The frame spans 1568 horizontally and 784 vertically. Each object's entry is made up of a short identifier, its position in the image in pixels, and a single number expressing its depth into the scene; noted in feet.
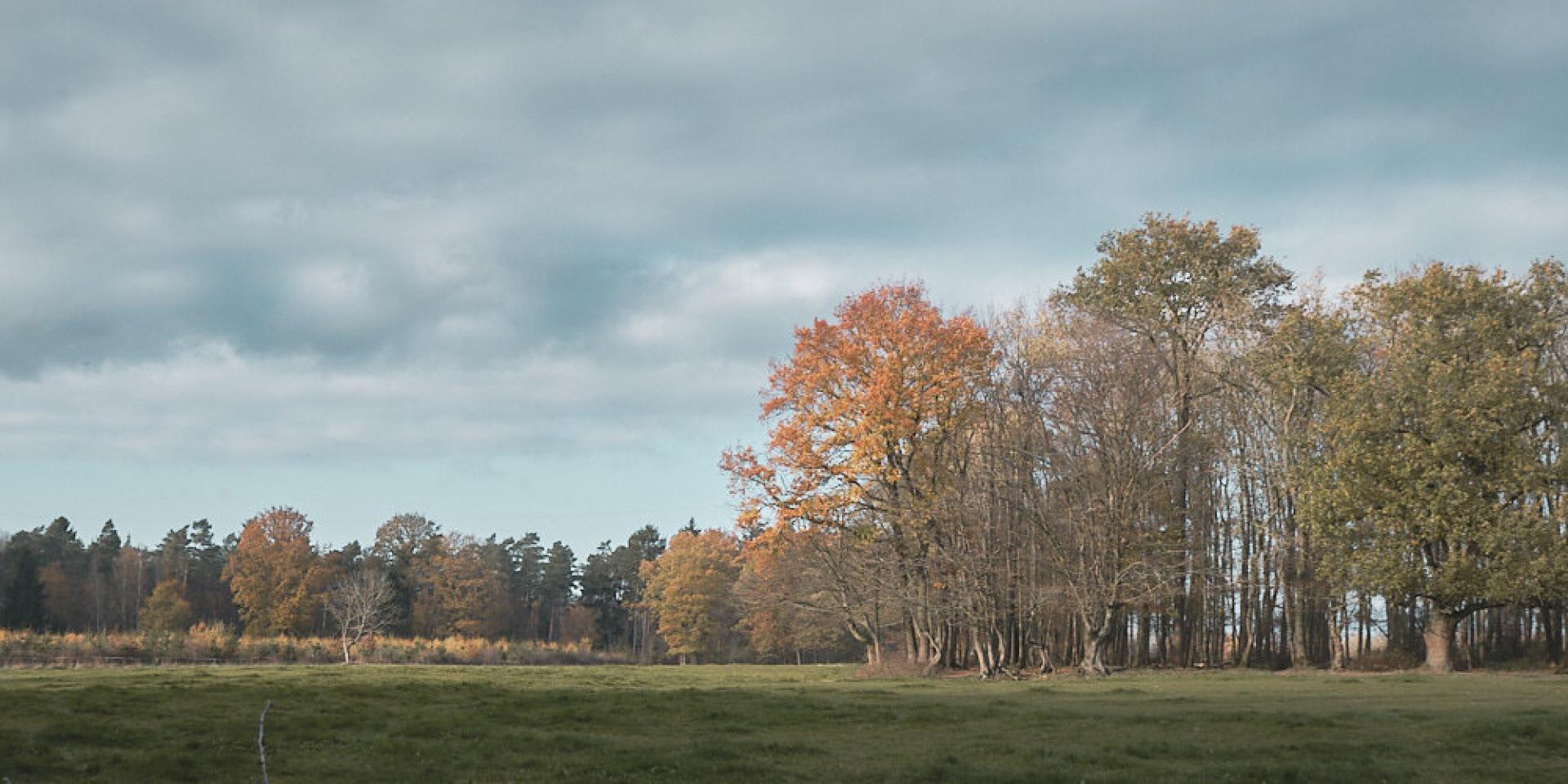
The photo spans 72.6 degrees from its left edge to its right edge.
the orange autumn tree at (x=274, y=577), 310.04
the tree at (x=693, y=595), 326.03
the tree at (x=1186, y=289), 161.79
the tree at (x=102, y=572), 365.40
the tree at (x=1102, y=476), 134.92
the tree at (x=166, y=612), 307.37
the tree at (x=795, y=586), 147.64
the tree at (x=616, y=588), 443.73
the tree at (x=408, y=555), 363.76
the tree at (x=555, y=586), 482.28
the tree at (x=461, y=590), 355.77
